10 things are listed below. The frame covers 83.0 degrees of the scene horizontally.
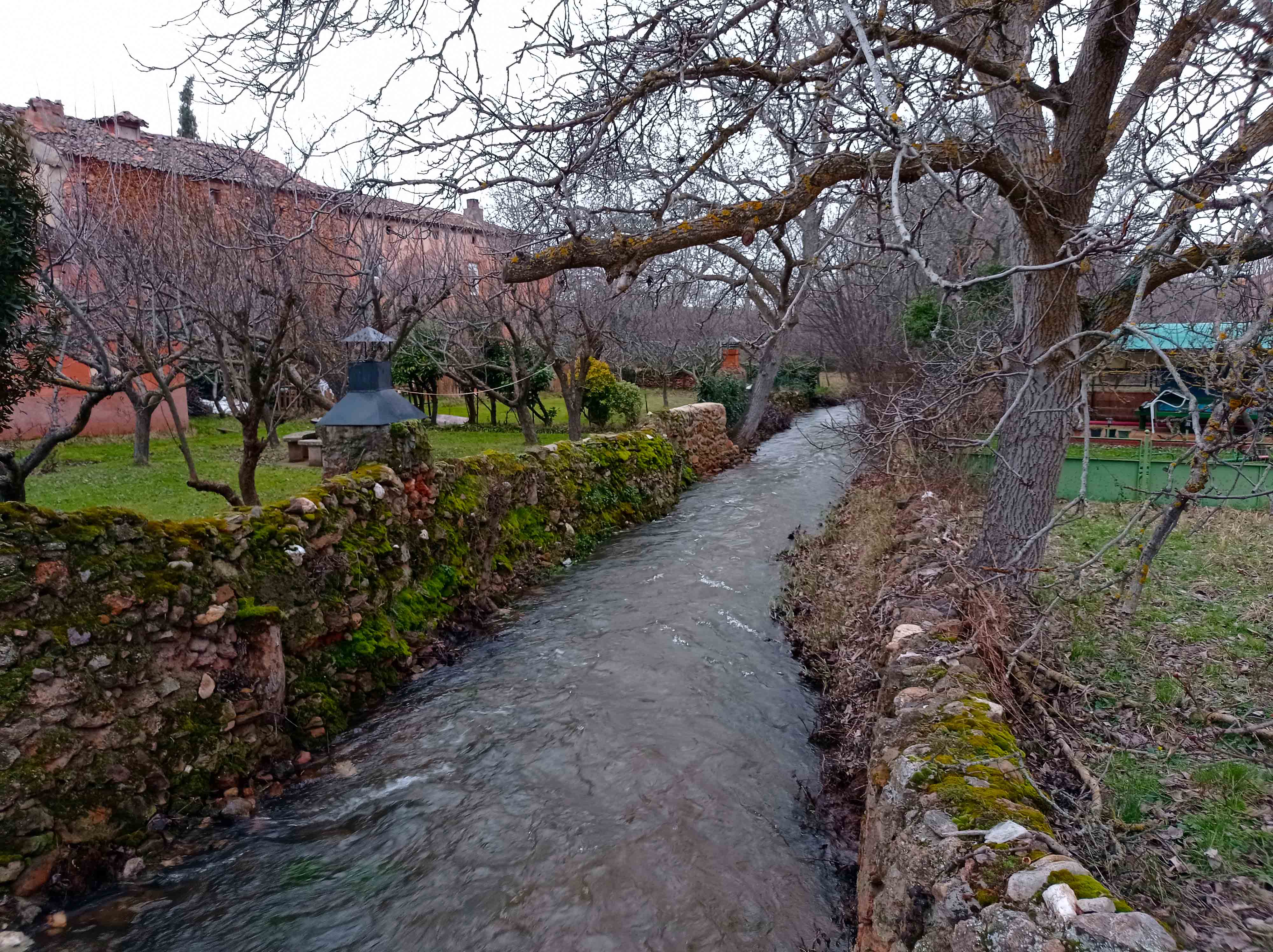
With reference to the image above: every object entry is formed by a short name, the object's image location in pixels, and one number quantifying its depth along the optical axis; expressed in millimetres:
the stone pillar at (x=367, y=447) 6926
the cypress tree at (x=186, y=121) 22688
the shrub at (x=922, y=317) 12078
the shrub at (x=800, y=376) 24891
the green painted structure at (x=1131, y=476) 8344
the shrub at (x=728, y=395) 20062
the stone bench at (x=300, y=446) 12531
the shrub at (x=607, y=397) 18516
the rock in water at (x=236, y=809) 4312
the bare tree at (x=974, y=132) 3418
